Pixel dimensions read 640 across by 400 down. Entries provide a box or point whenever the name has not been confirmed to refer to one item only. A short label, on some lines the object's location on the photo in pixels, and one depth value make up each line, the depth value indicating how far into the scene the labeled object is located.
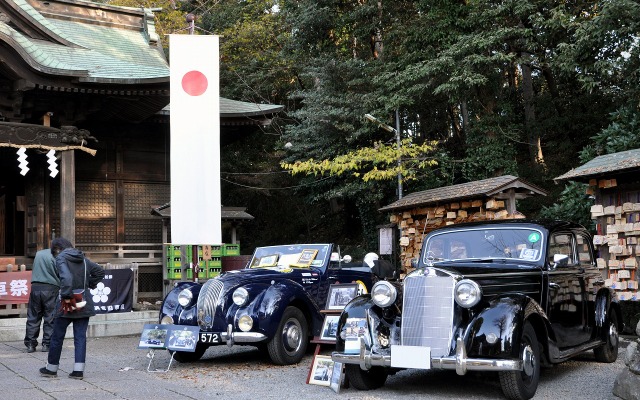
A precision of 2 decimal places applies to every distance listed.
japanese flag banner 10.55
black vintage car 6.14
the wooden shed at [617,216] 10.42
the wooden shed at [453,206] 12.56
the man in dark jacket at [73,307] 7.63
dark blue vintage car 8.41
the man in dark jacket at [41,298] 10.28
